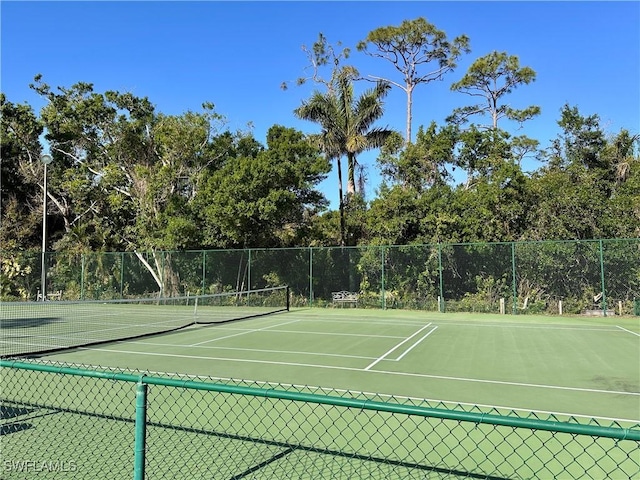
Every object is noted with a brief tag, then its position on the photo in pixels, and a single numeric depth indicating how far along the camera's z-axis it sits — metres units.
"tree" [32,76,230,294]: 24.64
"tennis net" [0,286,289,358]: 11.43
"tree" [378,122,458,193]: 23.58
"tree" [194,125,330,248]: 22.11
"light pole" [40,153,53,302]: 22.94
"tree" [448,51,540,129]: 28.49
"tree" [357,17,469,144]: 28.08
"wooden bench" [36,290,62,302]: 26.59
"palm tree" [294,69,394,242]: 25.59
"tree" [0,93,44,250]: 29.16
